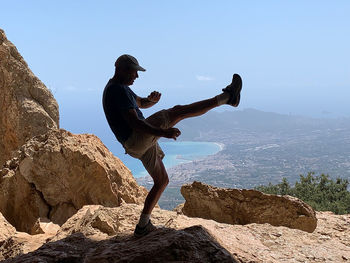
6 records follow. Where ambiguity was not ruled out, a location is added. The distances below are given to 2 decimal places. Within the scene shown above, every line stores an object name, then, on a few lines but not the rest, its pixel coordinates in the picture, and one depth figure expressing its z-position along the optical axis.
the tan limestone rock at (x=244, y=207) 8.02
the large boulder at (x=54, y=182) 8.87
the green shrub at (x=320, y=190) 22.43
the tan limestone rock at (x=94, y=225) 5.49
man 4.58
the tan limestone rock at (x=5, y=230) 6.87
